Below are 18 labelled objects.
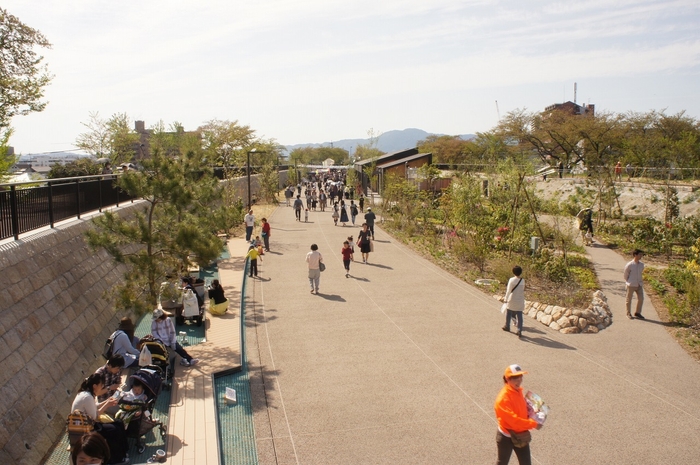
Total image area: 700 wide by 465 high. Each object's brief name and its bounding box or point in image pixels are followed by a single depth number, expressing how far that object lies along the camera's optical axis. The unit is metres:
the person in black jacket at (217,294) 12.39
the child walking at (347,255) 16.62
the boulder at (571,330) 11.63
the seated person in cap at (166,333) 9.20
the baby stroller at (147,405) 6.57
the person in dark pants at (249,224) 22.42
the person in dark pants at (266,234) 21.23
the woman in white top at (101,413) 6.21
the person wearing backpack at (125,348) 8.61
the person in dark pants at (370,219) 22.85
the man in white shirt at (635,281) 12.52
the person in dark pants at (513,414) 5.50
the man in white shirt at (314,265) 14.38
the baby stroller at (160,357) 8.47
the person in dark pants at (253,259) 16.34
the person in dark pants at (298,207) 31.53
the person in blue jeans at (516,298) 11.04
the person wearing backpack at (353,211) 29.32
